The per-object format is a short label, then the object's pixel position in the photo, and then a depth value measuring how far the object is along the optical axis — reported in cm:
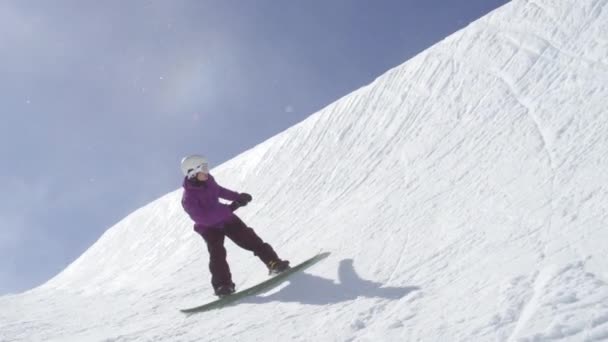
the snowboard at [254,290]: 411
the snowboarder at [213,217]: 463
